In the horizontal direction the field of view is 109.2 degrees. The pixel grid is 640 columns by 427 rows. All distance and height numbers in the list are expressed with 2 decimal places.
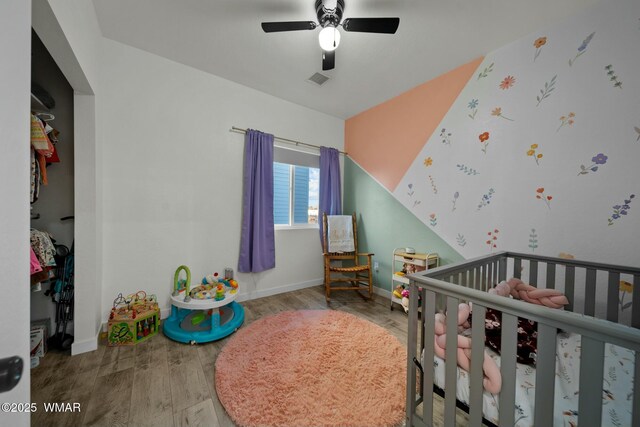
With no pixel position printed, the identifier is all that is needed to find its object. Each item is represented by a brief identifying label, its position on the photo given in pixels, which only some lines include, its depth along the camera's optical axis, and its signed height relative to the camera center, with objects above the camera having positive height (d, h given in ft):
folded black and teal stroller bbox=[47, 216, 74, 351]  5.75 -2.31
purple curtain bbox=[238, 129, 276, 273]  8.72 +0.38
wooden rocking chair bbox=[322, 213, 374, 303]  9.35 -2.13
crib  2.21 -1.68
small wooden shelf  7.78 -1.82
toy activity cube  5.97 -3.04
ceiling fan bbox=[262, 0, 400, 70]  4.83 +4.03
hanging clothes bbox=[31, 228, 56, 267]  4.86 -0.93
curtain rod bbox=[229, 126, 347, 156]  8.52 +2.97
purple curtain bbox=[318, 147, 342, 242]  10.81 +1.33
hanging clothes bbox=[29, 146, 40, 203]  4.33 +0.54
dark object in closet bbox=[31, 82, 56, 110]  5.26 +2.61
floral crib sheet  2.65 -2.30
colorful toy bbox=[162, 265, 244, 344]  6.31 -3.30
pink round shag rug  4.11 -3.66
